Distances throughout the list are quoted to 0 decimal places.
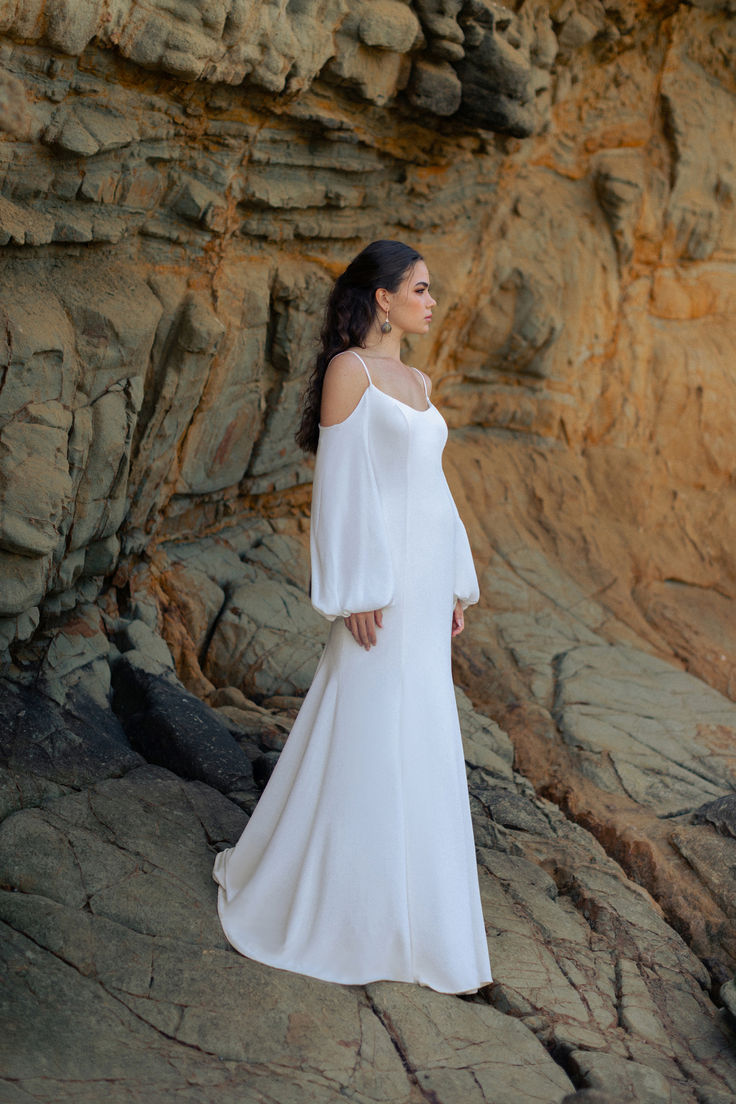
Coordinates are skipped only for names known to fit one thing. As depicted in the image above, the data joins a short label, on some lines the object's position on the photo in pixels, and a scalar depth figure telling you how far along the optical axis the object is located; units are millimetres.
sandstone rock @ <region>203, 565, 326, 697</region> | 6242
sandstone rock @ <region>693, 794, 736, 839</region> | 5215
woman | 3182
